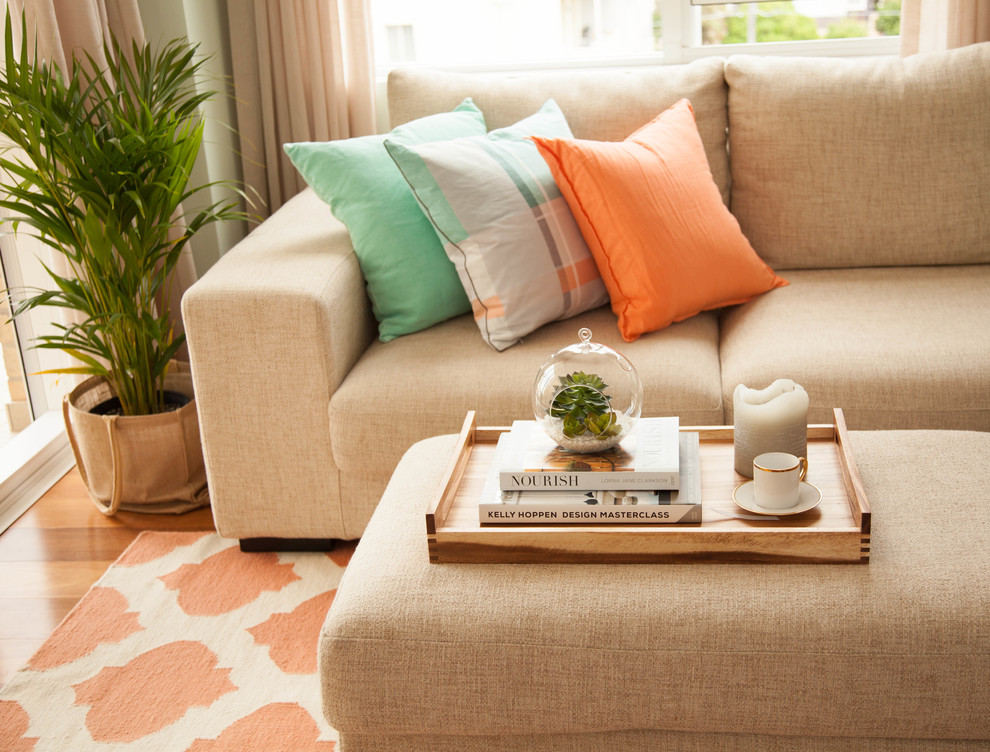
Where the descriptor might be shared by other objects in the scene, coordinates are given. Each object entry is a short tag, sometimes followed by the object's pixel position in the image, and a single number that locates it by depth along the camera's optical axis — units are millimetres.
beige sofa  1921
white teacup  1282
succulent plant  1348
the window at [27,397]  2605
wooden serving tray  1258
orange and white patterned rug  1651
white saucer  1290
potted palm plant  2104
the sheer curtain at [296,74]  2939
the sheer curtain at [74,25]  2279
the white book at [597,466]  1317
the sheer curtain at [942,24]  2613
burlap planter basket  2312
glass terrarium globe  1352
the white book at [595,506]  1291
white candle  1370
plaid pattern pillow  2049
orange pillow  2080
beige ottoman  1178
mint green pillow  2133
